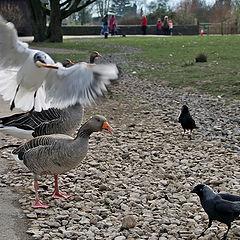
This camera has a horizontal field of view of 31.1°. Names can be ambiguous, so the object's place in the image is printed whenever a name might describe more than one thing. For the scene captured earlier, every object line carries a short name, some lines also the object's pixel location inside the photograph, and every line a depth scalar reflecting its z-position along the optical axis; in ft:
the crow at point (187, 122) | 26.21
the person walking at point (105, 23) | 135.67
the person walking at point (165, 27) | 153.47
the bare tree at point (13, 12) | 129.15
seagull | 17.84
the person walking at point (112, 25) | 146.82
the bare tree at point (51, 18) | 98.53
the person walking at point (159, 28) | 153.34
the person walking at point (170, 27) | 151.95
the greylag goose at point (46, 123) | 20.33
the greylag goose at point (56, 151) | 16.57
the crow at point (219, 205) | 13.78
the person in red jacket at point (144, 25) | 149.10
